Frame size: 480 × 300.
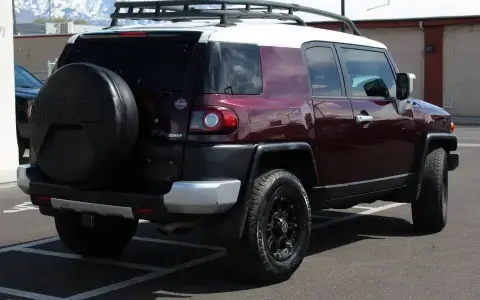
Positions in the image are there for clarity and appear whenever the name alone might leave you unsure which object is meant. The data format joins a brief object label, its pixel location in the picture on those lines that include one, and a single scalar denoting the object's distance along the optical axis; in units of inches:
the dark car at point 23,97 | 537.0
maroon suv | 217.2
